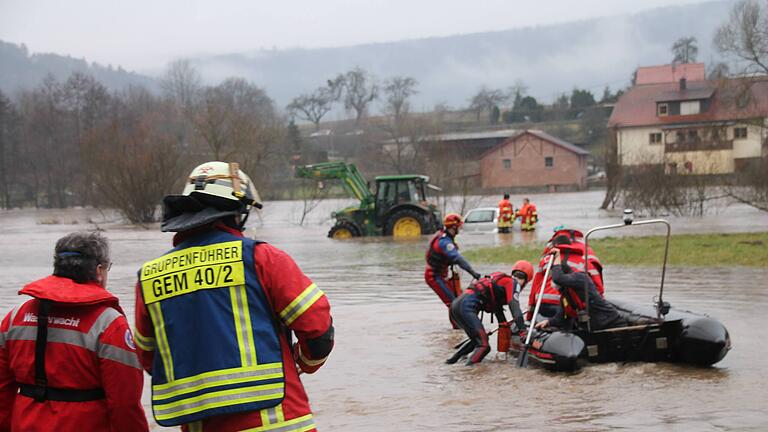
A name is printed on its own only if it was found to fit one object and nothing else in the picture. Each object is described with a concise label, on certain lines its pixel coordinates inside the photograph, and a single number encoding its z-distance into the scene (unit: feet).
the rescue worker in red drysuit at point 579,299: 33.58
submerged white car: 120.47
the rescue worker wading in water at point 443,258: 42.65
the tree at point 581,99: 428.97
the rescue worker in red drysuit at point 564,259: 34.22
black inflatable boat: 32.01
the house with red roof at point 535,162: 297.74
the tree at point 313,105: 458.91
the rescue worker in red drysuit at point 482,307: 35.14
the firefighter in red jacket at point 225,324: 12.13
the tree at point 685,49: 435.94
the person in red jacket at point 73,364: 13.87
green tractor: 110.01
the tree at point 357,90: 467.11
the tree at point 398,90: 432.05
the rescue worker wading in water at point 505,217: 114.93
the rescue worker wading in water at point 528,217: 114.83
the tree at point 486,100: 478.18
